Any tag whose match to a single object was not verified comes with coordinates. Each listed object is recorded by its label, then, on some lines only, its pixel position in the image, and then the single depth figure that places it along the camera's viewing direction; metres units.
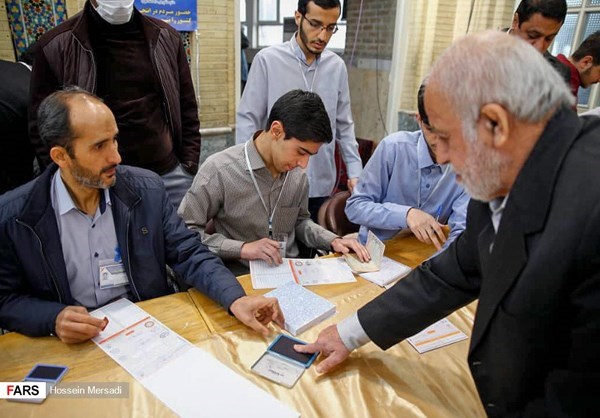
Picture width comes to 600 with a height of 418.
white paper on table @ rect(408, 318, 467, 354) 1.48
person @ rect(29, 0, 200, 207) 2.40
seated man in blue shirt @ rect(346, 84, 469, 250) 2.30
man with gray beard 0.87
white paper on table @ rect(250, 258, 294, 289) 1.81
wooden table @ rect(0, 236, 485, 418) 1.16
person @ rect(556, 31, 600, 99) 3.35
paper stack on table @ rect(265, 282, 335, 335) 1.54
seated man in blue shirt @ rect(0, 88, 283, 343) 1.53
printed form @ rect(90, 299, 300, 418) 1.16
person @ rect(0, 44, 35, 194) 2.41
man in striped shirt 2.04
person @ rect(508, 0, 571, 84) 2.64
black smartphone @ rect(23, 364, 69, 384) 1.22
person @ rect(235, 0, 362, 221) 2.92
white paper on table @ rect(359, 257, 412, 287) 1.89
